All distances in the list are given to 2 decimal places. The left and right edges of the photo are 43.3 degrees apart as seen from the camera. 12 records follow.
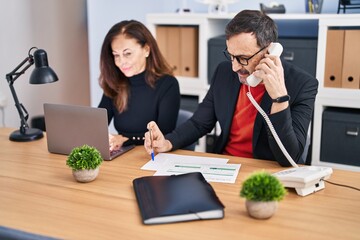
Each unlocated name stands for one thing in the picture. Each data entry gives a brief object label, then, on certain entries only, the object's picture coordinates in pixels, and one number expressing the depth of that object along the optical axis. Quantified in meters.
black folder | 1.20
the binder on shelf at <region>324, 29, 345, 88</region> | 2.76
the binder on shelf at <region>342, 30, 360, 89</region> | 2.71
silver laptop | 1.68
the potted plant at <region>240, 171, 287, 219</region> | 1.17
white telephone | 1.35
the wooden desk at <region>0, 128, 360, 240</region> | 1.15
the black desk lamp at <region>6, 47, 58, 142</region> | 1.88
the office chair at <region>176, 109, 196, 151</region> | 2.25
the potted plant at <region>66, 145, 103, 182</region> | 1.47
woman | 2.17
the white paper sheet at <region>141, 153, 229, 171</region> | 1.65
